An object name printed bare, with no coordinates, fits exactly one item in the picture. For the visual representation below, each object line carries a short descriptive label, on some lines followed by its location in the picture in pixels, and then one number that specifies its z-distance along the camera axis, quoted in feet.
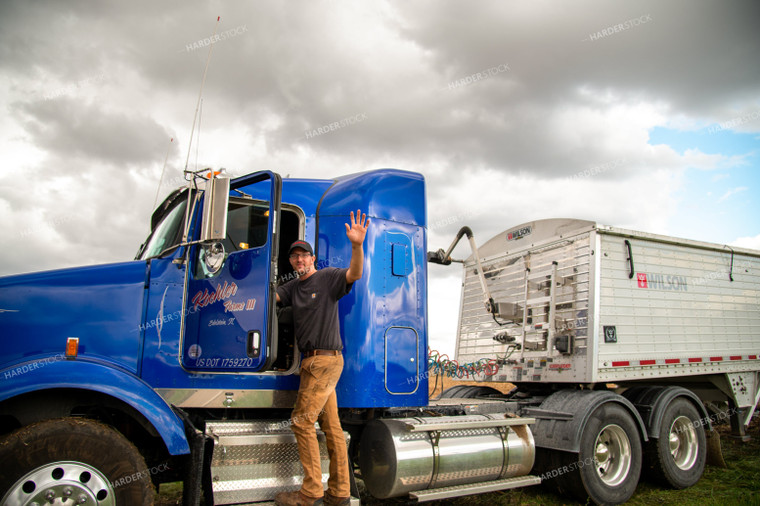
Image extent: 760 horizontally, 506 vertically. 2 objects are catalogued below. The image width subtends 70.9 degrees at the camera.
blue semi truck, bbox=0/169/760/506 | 12.62
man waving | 14.02
